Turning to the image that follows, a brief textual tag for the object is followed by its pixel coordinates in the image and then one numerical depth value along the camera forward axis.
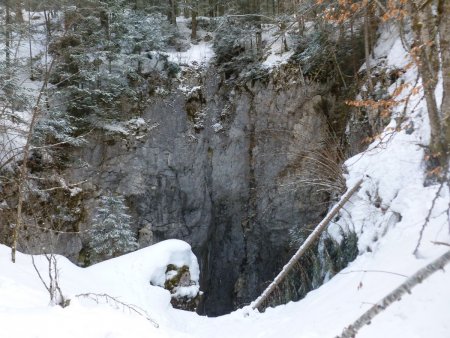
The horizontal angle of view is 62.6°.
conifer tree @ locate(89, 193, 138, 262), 11.47
